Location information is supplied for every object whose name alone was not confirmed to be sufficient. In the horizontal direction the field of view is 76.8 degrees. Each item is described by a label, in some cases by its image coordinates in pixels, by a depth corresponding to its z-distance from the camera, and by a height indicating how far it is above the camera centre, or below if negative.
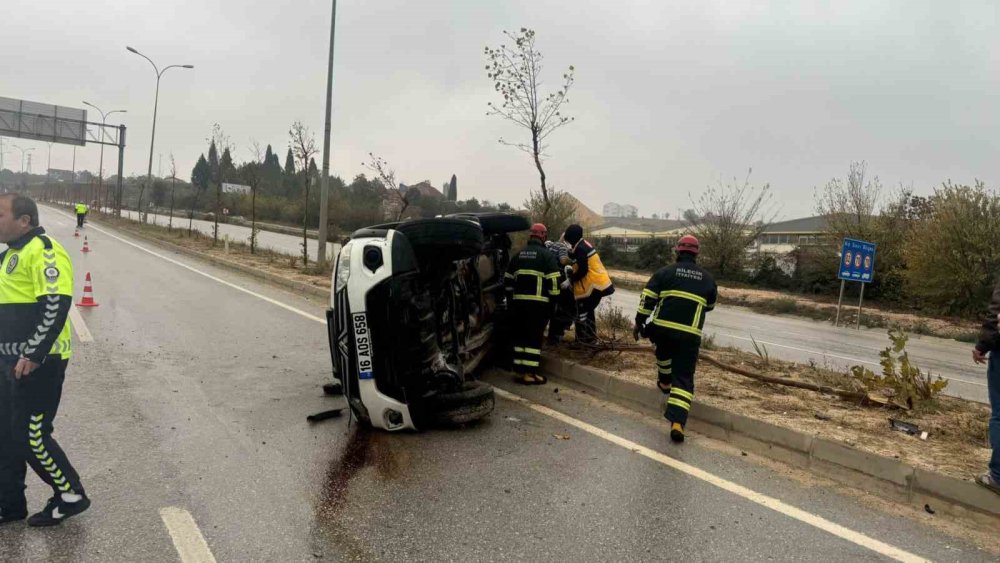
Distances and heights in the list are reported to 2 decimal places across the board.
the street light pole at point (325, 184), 16.44 +0.94
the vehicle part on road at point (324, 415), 5.14 -1.61
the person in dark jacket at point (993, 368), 3.92 -0.52
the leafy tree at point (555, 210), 25.45 +1.36
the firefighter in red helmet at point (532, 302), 6.61 -0.65
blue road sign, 19.16 +0.37
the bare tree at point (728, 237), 31.08 +1.14
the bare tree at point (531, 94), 11.47 +2.64
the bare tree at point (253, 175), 22.45 +1.44
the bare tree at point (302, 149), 19.88 +2.15
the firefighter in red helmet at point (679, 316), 5.18 -0.52
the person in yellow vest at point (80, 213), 33.09 -0.94
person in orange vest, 7.73 -0.41
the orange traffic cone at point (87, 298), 10.20 -1.65
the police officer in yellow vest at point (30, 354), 3.14 -0.81
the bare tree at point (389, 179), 16.64 +1.23
